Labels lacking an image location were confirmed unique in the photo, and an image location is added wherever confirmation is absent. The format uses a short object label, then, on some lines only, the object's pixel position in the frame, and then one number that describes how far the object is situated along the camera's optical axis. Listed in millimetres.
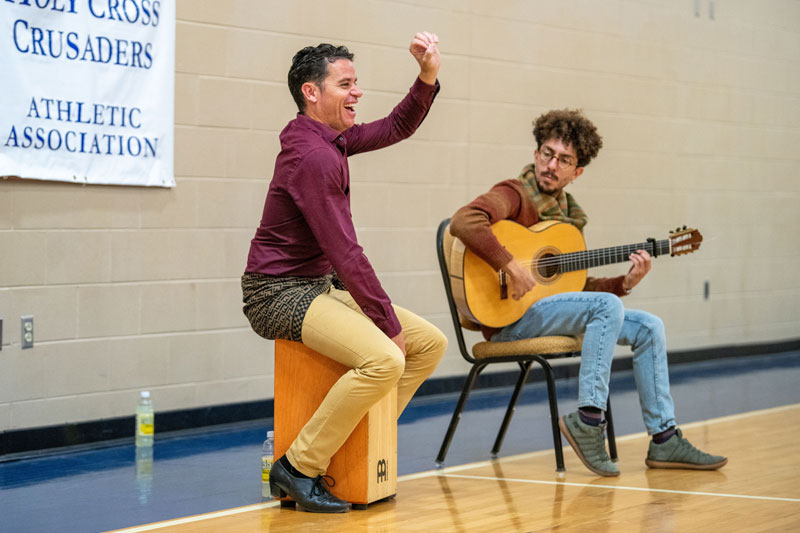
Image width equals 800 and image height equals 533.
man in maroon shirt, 5801
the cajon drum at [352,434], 6043
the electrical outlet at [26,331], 8055
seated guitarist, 6855
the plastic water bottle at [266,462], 6422
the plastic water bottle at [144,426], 8367
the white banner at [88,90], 7820
